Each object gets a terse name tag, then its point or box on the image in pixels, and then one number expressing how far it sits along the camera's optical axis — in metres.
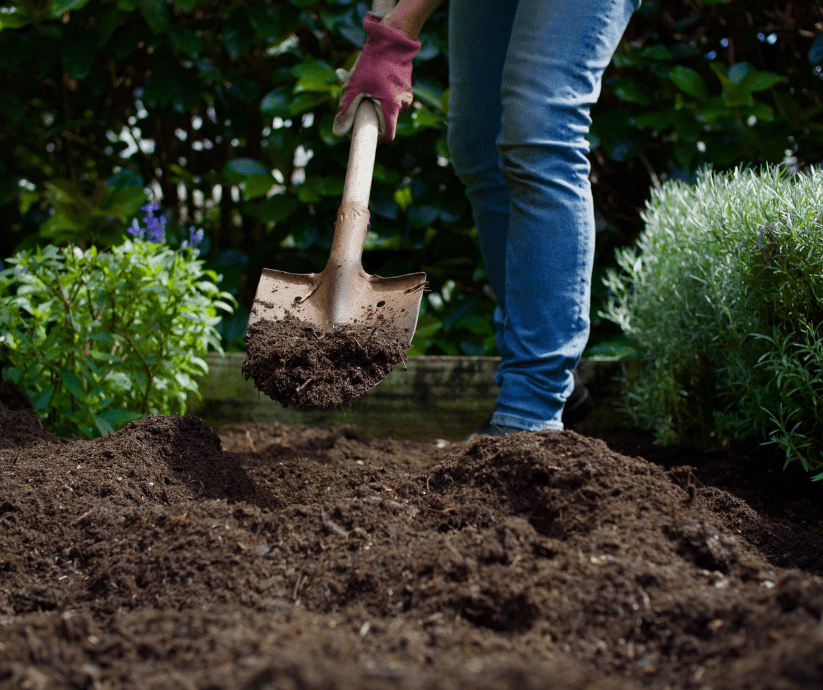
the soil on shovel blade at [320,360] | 1.59
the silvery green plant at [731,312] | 1.62
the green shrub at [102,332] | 1.96
